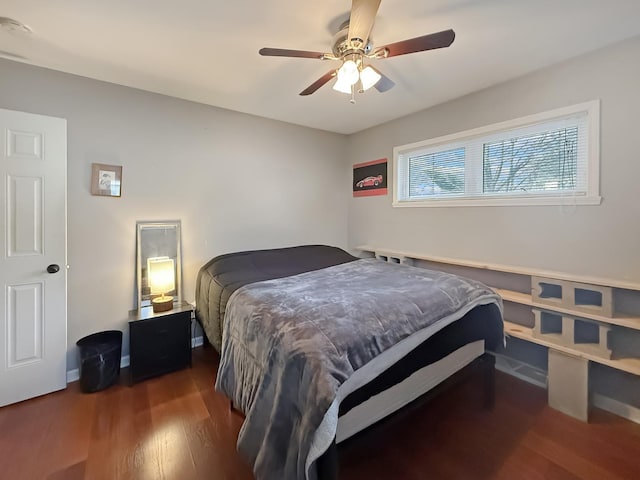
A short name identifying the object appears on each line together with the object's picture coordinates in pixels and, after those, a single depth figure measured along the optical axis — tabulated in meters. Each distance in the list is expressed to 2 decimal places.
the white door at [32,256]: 2.03
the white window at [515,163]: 2.12
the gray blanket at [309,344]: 1.13
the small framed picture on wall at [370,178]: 3.62
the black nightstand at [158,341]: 2.34
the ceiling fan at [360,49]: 1.37
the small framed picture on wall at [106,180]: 2.42
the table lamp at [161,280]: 2.54
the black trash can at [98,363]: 2.20
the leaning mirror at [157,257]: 2.61
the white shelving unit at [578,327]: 1.87
